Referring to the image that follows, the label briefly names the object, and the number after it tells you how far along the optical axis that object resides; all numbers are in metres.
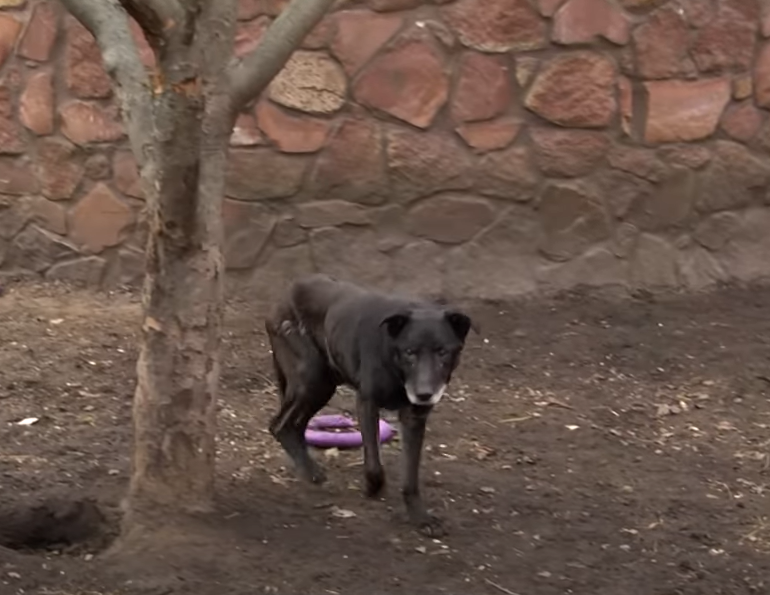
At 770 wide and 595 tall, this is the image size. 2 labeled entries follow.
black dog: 8.60
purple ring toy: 10.75
